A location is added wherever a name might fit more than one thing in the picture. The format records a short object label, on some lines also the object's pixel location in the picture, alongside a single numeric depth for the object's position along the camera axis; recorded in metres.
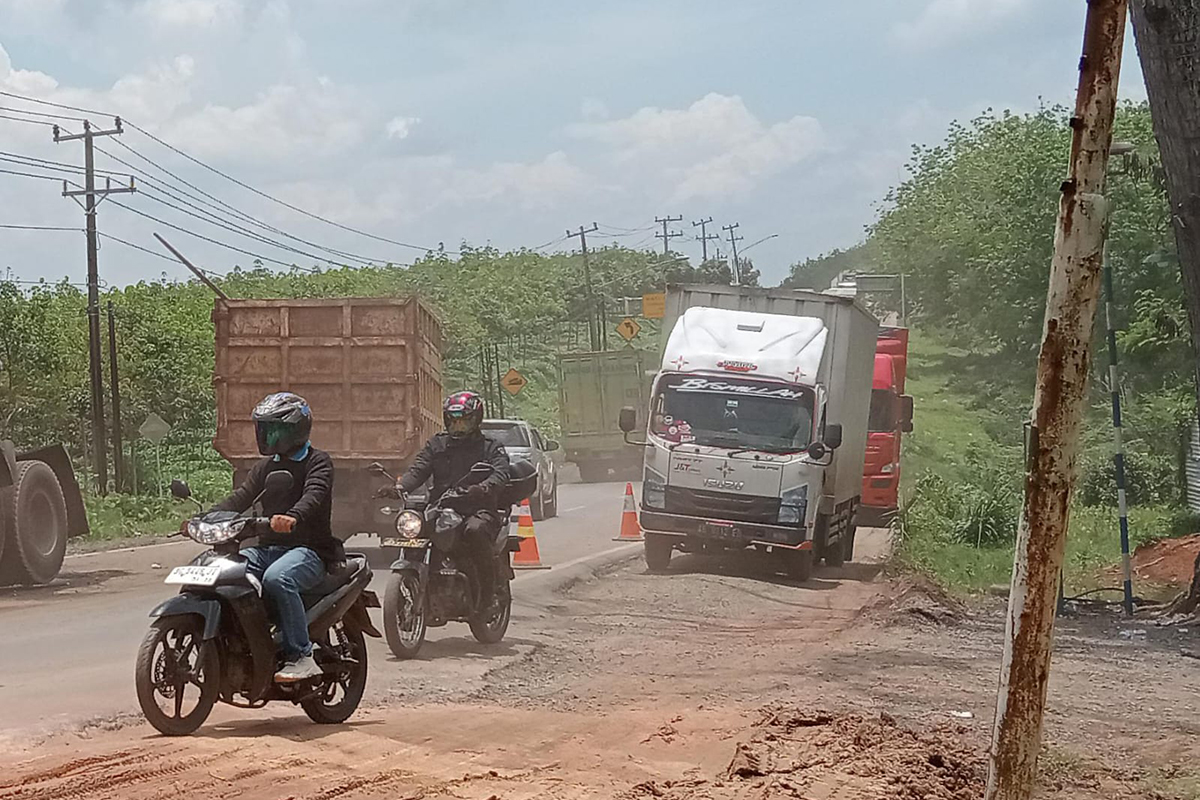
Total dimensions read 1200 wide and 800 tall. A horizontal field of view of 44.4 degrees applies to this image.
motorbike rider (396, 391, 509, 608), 10.50
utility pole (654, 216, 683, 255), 95.00
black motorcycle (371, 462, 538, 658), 10.05
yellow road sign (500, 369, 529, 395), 50.19
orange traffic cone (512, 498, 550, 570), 17.47
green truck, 42.25
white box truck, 16.70
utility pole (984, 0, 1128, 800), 3.73
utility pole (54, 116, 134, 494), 32.56
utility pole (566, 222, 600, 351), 68.31
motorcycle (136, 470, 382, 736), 6.88
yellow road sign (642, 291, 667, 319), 46.25
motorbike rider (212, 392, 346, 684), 7.16
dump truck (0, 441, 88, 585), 15.09
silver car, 25.08
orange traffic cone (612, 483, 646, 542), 21.59
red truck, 23.42
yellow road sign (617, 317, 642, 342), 56.03
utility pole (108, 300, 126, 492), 34.59
